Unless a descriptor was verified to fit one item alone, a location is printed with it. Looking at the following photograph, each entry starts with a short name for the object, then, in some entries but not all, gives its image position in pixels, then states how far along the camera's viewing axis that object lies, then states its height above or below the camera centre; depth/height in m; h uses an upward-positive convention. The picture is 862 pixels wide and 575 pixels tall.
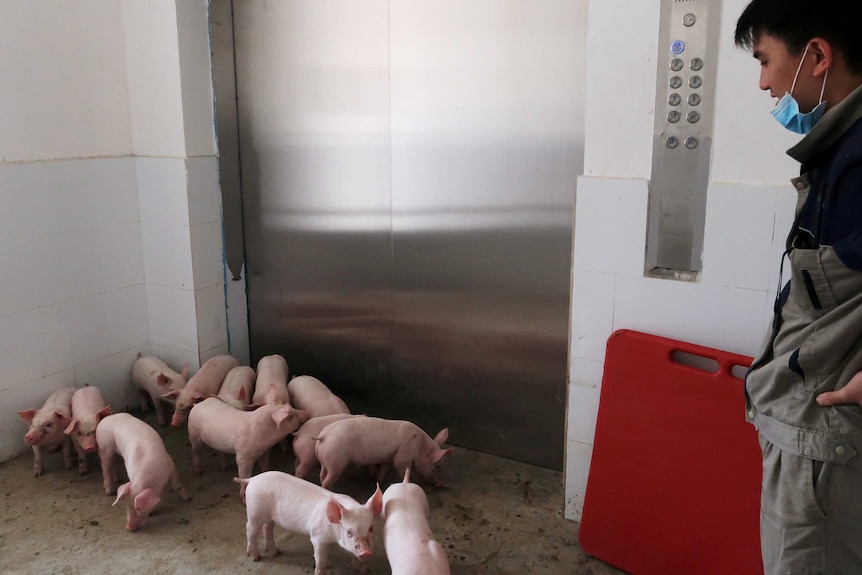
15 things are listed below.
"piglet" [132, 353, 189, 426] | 3.26 -0.95
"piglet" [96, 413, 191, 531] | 2.52 -1.04
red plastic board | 2.10 -0.87
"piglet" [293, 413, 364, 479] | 2.71 -1.00
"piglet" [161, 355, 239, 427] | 3.05 -0.92
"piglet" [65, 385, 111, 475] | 2.81 -0.97
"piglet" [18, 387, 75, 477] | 2.84 -1.00
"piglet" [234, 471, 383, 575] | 2.09 -1.01
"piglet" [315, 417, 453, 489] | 2.64 -1.00
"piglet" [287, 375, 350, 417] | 2.95 -0.93
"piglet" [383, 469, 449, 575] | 1.95 -1.00
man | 1.25 -0.24
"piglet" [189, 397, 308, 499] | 2.71 -0.96
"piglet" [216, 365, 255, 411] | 2.98 -0.92
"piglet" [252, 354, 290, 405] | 2.89 -0.89
